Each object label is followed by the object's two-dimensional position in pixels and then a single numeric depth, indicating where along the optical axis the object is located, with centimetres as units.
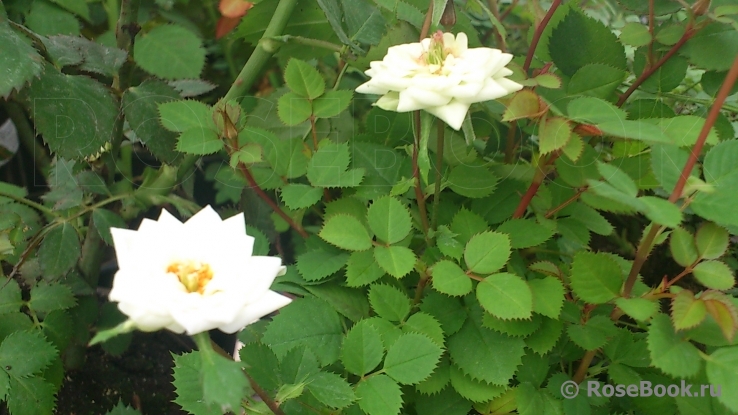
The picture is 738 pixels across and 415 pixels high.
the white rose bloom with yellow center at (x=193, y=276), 25
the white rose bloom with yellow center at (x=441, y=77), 33
